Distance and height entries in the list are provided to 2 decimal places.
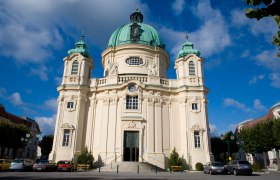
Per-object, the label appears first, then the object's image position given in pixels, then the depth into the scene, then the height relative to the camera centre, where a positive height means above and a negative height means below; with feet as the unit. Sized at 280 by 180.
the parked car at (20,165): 86.12 -2.85
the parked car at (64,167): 87.30 -3.37
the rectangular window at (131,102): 115.74 +25.69
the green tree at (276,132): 112.16 +12.28
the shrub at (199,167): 103.06 -3.40
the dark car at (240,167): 80.12 -2.75
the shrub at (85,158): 101.96 -0.23
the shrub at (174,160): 101.12 -0.64
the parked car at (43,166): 85.76 -3.07
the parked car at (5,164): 87.25 -2.63
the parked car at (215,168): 83.03 -3.02
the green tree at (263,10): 24.02 +14.49
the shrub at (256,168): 100.97 -3.49
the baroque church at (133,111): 108.88 +21.64
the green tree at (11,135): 130.82 +11.68
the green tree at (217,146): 180.55 +9.17
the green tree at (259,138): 121.19 +10.34
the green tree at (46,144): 174.67 +8.98
